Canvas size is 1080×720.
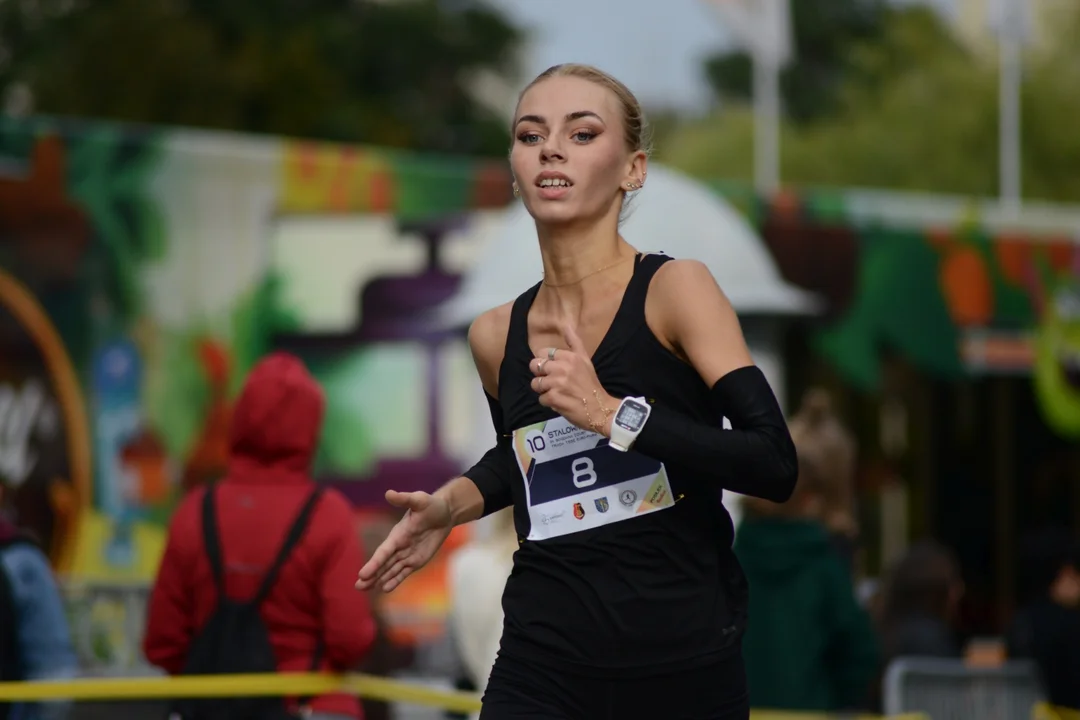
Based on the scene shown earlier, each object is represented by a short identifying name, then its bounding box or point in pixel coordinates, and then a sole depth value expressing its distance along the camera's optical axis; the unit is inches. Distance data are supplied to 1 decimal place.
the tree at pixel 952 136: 3189.0
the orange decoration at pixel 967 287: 1473.9
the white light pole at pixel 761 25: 1939.0
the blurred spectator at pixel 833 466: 588.7
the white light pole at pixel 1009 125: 2427.4
